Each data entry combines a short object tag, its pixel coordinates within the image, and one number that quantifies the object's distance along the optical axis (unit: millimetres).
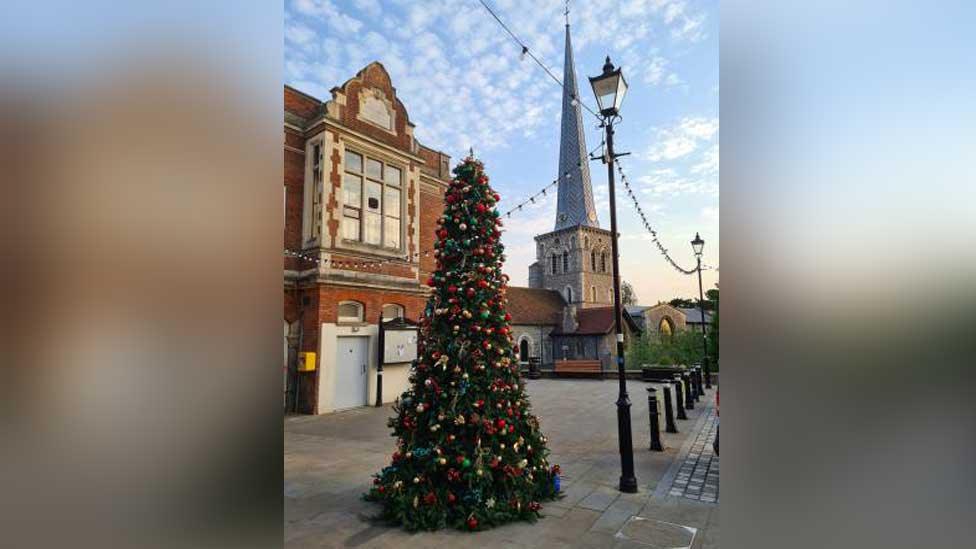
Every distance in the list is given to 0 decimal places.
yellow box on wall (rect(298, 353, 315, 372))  12266
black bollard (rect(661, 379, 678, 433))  9891
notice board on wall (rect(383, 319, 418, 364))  14086
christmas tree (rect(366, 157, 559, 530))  5098
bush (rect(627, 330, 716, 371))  22178
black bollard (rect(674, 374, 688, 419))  11383
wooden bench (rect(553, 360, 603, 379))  21766
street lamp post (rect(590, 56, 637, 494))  6145
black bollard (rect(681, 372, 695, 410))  13083
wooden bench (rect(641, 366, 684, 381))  19672
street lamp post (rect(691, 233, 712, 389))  17906
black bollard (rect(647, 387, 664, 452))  8305
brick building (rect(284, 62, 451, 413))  12773
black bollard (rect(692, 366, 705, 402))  14867
